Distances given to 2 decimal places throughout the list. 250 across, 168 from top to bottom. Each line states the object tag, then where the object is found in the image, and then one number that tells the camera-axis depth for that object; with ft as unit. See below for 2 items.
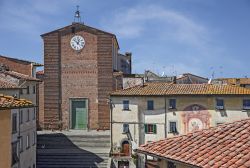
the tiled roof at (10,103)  58.67
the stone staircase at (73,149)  100.58
